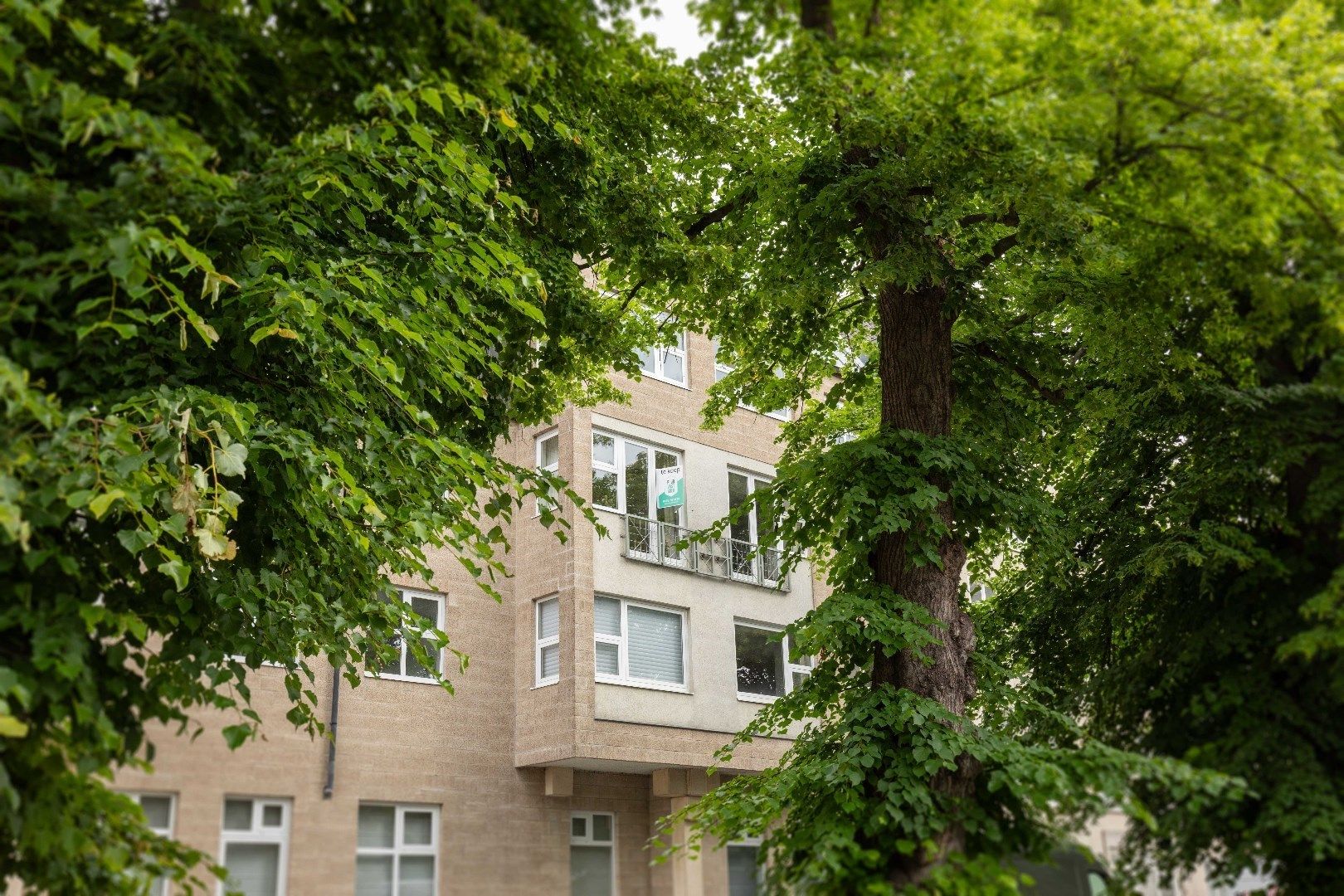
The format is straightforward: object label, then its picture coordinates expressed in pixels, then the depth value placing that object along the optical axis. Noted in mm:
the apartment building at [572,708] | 14594
